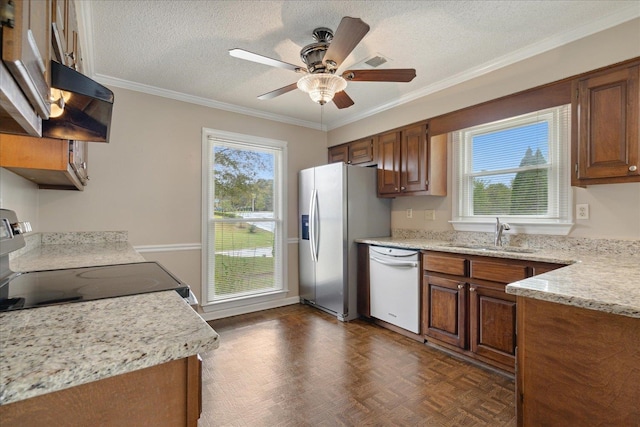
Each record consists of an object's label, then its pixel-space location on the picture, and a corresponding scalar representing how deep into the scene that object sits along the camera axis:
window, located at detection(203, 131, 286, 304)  3.58
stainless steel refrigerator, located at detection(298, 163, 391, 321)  3.48
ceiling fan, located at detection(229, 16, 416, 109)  1.97
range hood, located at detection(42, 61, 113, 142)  0.98
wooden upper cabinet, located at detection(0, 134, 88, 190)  1.43
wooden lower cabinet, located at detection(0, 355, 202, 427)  0.57
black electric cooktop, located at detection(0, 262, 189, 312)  1.01
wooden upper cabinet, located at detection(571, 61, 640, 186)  1.92
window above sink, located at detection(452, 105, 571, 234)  2.54
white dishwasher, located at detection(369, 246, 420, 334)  2.92
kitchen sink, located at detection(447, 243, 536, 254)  2.45
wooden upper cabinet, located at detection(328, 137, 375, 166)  3.89
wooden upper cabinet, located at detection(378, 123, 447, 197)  3.22
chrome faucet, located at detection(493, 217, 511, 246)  2.67
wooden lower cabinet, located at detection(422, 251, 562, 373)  2.26
